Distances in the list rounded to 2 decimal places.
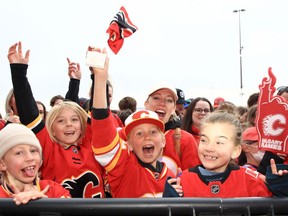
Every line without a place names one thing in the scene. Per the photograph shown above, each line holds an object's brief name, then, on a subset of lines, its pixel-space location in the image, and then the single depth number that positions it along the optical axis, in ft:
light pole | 47.09
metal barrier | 4.91
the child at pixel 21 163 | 7.04
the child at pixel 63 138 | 8.25
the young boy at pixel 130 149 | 7.66
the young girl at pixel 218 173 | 6.83
